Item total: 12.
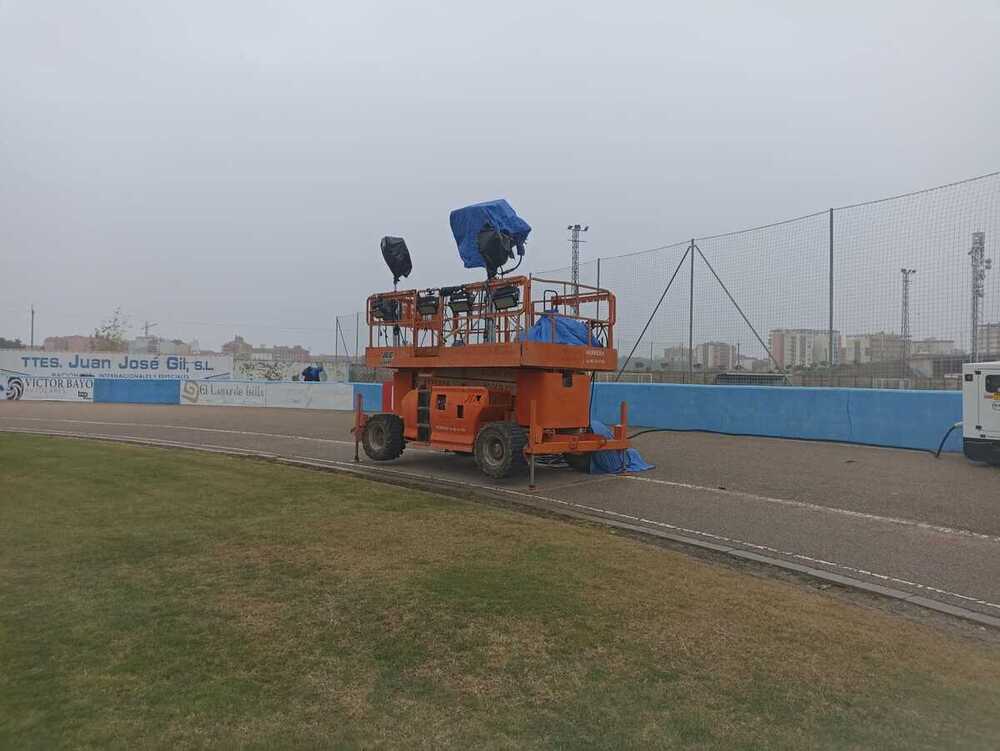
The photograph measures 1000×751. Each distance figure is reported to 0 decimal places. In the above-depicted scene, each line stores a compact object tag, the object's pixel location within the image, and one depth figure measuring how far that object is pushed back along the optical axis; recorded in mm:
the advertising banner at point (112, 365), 42031
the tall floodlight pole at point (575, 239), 28041
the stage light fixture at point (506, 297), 10562
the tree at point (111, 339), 72875
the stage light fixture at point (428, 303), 11977
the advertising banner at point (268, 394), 29625
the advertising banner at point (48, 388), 35188
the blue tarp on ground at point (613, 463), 11586
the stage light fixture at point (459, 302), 11487
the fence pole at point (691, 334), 18078
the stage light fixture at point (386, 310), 12781
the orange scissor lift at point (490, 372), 10570
